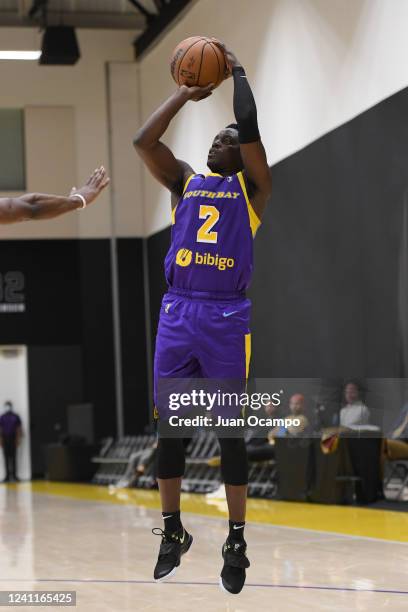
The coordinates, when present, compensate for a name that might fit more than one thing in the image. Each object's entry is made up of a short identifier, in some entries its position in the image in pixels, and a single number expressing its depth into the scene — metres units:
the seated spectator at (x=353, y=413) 23.09
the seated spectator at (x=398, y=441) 22.70
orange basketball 10.22
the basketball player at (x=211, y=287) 10.11
